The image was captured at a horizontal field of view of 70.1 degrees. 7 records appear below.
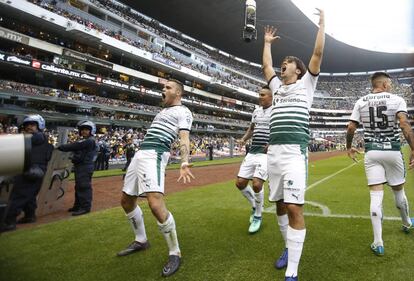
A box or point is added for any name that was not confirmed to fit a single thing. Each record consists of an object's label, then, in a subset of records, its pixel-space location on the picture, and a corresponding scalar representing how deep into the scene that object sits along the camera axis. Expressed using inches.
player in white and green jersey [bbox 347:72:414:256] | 146.7
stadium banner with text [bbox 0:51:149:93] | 1026.7
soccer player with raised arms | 108.7
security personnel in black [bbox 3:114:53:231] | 194.3
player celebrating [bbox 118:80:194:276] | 127.5
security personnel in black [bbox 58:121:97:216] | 245.9
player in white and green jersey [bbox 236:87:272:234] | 184.9
